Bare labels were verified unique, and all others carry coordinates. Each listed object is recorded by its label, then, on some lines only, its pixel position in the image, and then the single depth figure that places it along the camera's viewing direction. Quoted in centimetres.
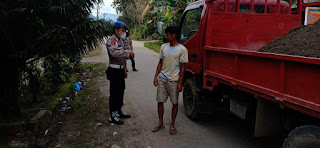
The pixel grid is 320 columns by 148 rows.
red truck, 240
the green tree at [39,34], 358
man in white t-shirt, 407
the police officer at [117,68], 436
